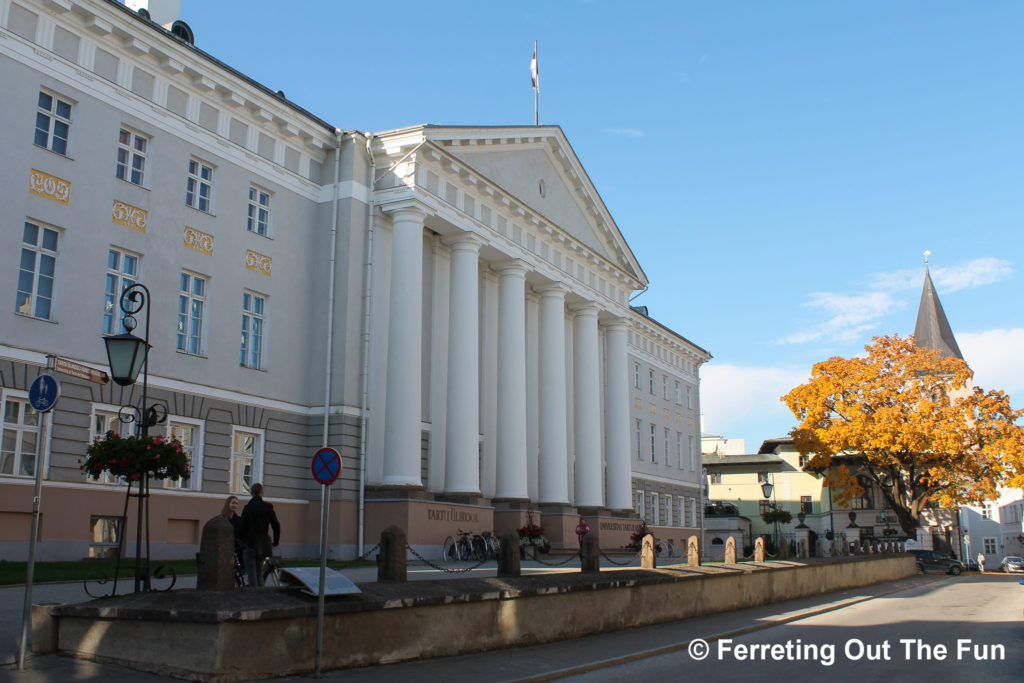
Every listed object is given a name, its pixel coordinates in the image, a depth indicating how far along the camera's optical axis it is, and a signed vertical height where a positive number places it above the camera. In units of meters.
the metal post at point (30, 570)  8.90 -0.75
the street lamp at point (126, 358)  11.75 +1.75
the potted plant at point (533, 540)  30.42 -1.37
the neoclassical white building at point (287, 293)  20.72 +5.89
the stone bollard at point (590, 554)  16.12 -0.95
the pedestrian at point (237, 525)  13.27 -0.43
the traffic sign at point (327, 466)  10.21 +0.34
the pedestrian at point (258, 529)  13.75 -0.49
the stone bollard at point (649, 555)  18.03 -1.07
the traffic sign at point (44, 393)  9.27 +1.02
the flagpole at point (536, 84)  38.34 +17.25
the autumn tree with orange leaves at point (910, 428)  49.19 +4.05
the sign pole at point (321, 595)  9.52 -1.02
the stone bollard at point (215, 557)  9.55 -0.63
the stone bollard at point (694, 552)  19.81 -1.11
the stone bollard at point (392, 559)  11.95 -0.79
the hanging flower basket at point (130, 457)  13.05 +0.55
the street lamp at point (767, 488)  36.97 +0.53
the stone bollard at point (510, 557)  14.16 -0.89
